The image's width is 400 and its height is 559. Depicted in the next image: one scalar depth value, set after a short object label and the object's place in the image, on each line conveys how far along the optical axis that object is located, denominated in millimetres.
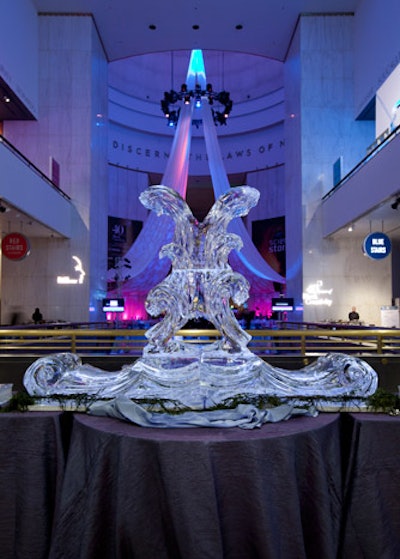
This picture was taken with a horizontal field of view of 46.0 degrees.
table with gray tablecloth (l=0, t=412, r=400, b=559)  1918
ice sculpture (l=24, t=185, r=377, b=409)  2730
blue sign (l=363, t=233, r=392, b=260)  9852
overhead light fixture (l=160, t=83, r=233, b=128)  15091
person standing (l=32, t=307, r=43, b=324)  12305
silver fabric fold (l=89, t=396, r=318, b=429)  2227
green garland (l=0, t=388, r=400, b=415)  2469
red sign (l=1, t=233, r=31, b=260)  10281
